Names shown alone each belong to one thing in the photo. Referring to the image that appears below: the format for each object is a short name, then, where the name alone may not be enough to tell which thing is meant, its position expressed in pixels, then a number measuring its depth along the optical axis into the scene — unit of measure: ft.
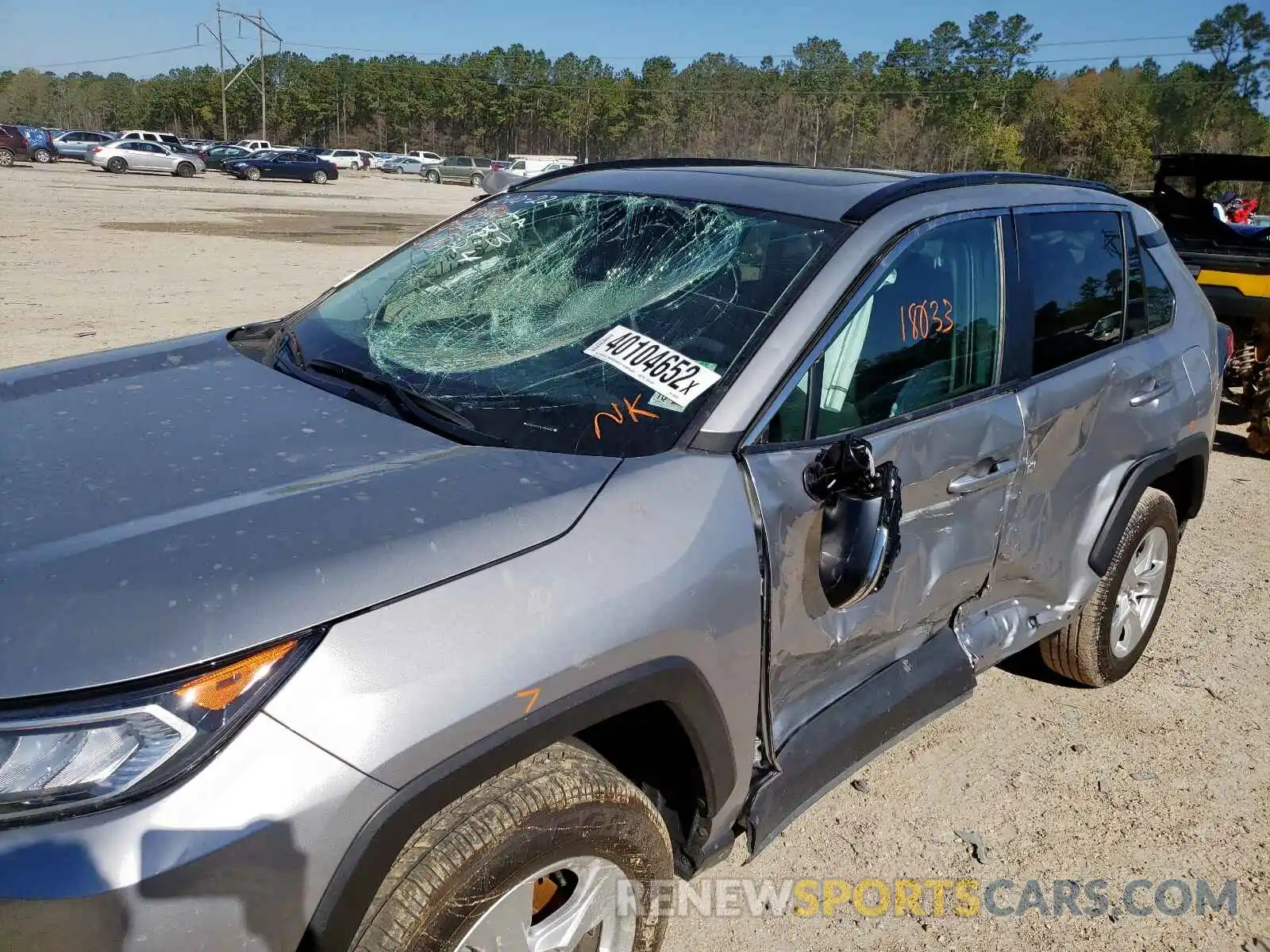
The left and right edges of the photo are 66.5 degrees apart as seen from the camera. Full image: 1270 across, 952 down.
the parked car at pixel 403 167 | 204.44
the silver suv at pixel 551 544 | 4.55
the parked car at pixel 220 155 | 143.84
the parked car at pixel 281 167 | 133.80
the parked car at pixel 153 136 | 135.74
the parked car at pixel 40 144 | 136.98
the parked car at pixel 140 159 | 124.88
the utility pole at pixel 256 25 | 258.47
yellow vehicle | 22.94
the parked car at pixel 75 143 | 145.38
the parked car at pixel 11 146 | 131.23
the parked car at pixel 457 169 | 180.24
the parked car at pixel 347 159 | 204.44
